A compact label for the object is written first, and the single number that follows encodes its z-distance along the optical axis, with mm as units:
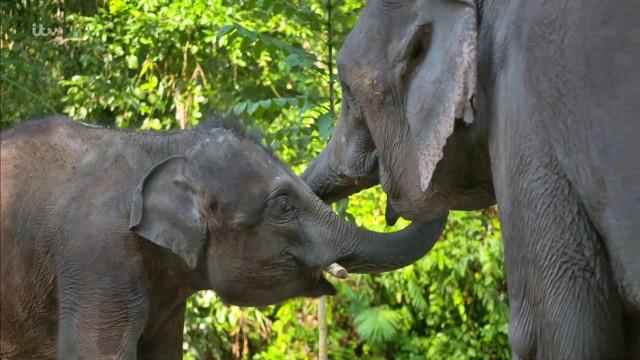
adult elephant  3627
